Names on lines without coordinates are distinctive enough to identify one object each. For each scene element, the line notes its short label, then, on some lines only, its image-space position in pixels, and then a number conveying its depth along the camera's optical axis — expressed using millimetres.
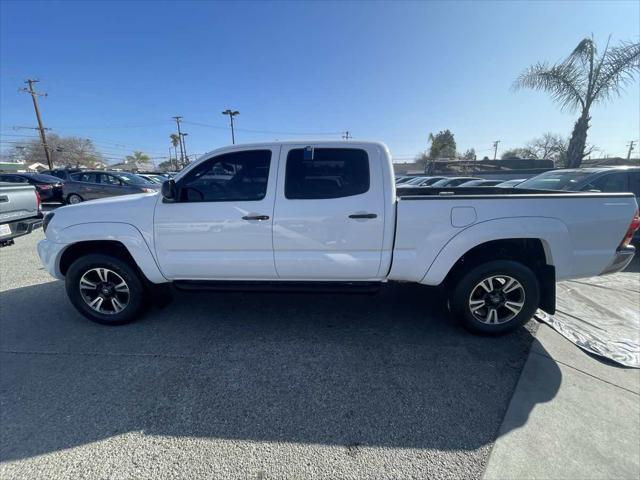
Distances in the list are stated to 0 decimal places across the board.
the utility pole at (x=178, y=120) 59312
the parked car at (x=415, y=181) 19914
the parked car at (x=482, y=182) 11154
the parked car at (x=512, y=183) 8812
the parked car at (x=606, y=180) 5781
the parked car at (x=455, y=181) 14734
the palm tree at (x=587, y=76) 10781
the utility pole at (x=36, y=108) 32941
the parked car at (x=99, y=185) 11625
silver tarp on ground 3086
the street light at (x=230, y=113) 32769
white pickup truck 2867
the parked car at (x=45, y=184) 12883
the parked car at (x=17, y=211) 4671
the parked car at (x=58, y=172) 18828
